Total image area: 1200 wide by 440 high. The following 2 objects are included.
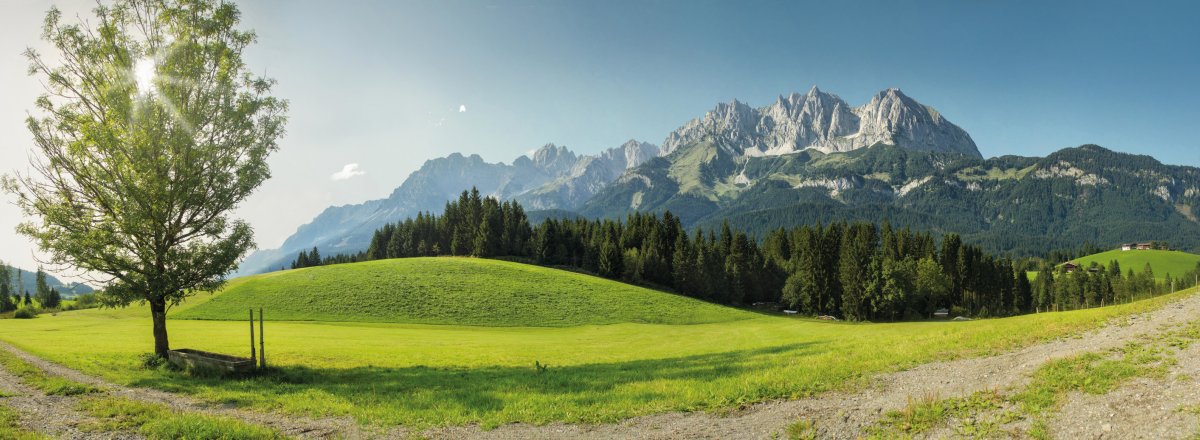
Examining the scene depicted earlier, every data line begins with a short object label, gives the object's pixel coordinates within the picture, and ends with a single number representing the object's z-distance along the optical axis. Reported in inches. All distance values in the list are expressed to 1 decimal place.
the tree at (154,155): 839.7
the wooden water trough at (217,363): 794.2
